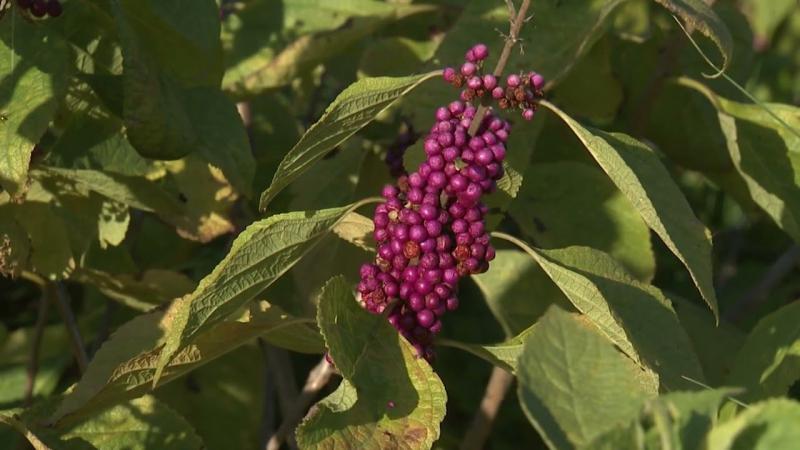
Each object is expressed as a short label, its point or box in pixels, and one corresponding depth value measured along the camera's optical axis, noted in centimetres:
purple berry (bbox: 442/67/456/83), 86
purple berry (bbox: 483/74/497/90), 85
